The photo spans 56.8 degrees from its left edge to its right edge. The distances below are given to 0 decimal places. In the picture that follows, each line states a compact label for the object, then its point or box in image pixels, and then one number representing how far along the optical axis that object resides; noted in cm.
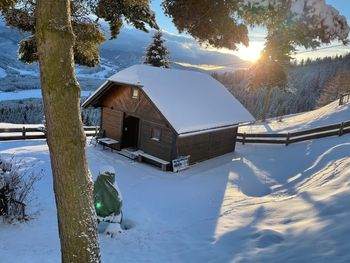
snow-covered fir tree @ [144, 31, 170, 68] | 3300
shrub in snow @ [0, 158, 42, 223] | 971
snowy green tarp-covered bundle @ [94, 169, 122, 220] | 986
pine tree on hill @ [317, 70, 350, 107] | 6657
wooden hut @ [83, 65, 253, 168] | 1750
